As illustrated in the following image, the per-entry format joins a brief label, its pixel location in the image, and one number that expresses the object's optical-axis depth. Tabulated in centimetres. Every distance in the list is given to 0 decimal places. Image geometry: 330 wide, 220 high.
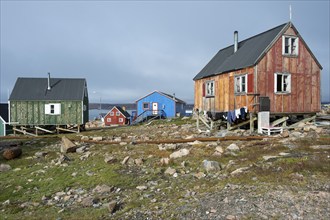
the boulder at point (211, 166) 903
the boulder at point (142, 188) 774
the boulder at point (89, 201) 679
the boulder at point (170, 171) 902
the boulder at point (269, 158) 958
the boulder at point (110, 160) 1111
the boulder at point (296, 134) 1532
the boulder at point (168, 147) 1337
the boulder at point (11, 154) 1302
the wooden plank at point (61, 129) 3045
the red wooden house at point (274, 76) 1808
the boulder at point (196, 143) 1386
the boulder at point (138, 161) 1056
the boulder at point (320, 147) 1136
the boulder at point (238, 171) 838
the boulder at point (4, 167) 1105
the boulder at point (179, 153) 1127
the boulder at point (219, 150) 1143
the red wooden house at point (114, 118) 5053
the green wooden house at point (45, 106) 3050
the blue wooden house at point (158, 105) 4609
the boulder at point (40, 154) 1330
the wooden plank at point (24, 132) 3026
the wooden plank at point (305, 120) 1985
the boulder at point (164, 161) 1023
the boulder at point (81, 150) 1379
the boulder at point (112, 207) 618
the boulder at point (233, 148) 1192
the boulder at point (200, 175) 841
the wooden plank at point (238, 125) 1939
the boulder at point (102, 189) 776
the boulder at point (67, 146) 1380
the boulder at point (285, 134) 1517
